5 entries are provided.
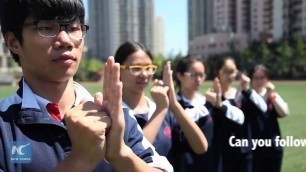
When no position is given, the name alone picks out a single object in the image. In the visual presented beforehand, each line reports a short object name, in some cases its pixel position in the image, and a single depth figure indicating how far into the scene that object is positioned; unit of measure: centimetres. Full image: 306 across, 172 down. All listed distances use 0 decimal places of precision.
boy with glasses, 72
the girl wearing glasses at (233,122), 239
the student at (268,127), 279
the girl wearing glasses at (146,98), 168
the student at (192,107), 193
